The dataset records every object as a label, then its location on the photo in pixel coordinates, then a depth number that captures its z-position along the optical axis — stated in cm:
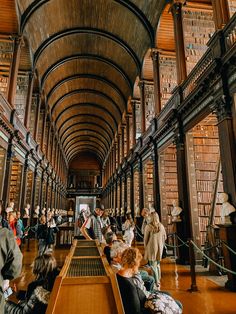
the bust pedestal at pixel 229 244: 391
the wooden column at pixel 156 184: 799
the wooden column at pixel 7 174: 741
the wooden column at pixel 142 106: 1090
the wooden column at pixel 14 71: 796
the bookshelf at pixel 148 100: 1102
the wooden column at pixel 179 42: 667
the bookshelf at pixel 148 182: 1019
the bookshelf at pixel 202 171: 602
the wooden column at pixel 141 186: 1022
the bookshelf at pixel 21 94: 1020
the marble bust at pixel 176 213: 605
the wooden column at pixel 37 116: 1159
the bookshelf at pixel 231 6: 489
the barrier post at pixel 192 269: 367
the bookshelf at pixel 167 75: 893
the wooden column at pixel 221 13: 483
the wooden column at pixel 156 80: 876
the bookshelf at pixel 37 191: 1273
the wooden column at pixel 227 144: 420
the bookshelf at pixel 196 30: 684
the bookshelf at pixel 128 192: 1330
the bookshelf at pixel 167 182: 793
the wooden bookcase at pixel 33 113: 1195
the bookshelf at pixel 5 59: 859
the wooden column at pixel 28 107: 985
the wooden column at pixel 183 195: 587
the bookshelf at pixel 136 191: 1159
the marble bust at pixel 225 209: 406
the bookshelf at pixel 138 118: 1287
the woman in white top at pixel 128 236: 641
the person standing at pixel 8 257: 157
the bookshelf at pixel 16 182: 925
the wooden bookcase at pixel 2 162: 743
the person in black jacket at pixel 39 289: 177
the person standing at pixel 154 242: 403
